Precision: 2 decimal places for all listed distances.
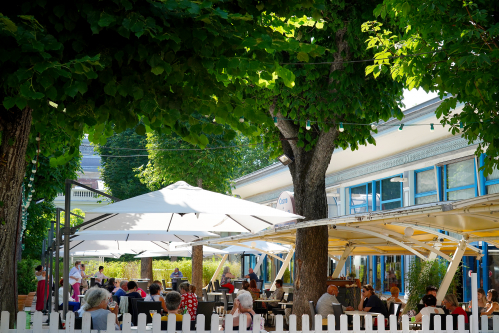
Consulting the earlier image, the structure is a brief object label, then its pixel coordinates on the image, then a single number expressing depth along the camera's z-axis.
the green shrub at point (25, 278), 20.02
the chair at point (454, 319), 9.17
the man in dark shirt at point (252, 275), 21.34
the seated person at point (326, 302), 11.36
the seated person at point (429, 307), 10.10
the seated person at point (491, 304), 11.58
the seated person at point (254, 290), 17.12
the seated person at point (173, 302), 8.66
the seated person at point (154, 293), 12.05
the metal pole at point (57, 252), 9.41
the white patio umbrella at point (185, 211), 8.87
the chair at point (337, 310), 10.70
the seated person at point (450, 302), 10.84
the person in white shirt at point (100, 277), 24.16
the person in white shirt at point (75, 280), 18.33
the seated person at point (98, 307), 7.50
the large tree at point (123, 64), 4.54
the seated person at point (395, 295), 13.56
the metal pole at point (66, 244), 8.06
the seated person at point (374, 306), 12.18
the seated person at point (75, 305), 13.72
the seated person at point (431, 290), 11.02
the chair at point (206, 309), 11.00
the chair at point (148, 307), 10.43
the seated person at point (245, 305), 8.36
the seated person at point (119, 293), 13.21
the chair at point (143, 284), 22.20
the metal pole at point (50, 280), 10.99
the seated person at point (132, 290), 12.64
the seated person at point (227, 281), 19.34
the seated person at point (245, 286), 15.35
